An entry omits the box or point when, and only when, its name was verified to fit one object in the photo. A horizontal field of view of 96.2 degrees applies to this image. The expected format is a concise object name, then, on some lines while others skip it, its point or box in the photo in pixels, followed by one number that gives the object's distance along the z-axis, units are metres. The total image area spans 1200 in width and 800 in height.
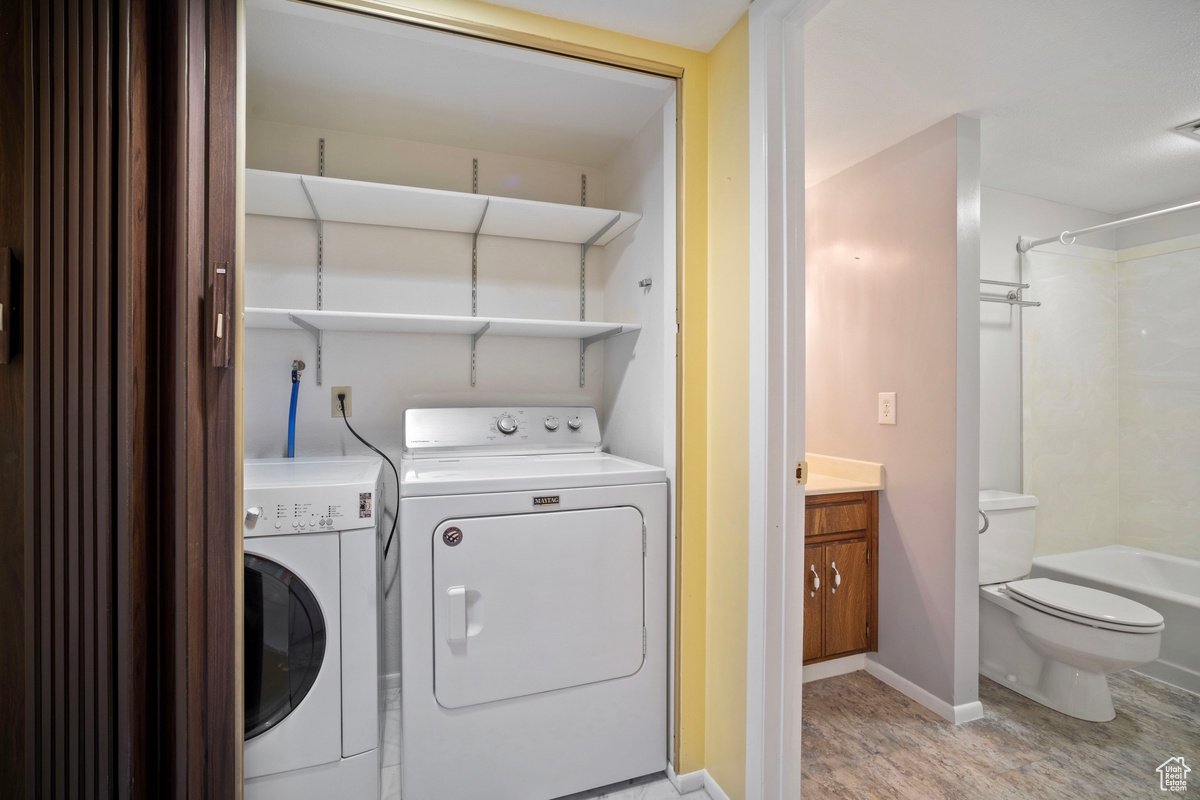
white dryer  1.40
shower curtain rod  2.05
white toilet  1.90
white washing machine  1.33
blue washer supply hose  1.92
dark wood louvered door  0.75
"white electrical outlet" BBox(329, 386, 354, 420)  2.05
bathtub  2.26
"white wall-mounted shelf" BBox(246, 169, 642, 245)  1.70
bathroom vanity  2.24
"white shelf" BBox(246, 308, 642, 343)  1.68
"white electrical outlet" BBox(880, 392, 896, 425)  2.30
